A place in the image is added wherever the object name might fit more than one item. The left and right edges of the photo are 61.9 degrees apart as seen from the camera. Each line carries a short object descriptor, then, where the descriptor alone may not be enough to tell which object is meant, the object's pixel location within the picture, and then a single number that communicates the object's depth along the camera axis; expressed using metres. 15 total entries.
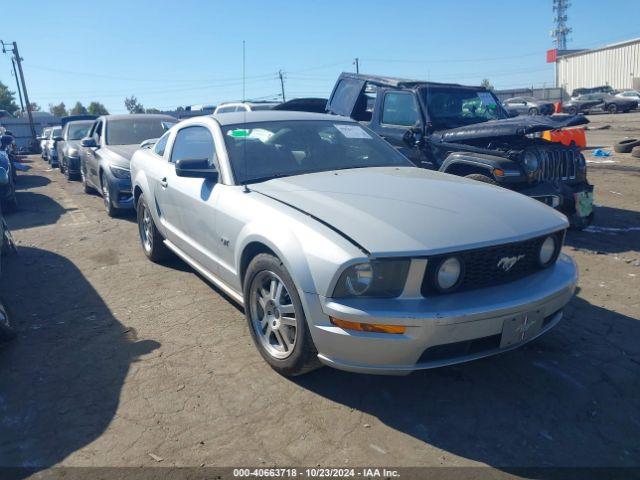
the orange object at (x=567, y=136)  8.02
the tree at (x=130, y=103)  91.80
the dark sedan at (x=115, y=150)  8.30
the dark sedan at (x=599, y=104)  36.50
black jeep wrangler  5.98
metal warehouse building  50.97
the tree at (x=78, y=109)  70.89
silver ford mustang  2.74
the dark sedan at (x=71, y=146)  13.36
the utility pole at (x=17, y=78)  42.95
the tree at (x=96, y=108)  68.94
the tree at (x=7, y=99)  79.89
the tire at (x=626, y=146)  13.22
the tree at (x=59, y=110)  83.33
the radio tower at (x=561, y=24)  111.94
